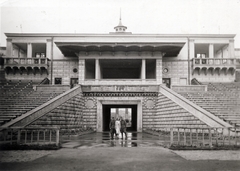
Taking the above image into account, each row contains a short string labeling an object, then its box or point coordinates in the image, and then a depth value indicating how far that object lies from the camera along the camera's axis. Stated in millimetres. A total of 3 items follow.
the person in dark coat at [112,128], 17672
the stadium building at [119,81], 19016
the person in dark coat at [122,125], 17830
